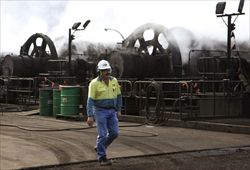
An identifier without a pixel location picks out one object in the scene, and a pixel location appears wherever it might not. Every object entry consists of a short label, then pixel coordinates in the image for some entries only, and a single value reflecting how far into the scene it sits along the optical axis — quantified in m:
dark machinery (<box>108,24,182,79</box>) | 21.05
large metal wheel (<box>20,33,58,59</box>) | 30.86
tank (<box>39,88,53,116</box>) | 19.16
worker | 8.49
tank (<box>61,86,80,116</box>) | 17.77
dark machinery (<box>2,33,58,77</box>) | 28.62
